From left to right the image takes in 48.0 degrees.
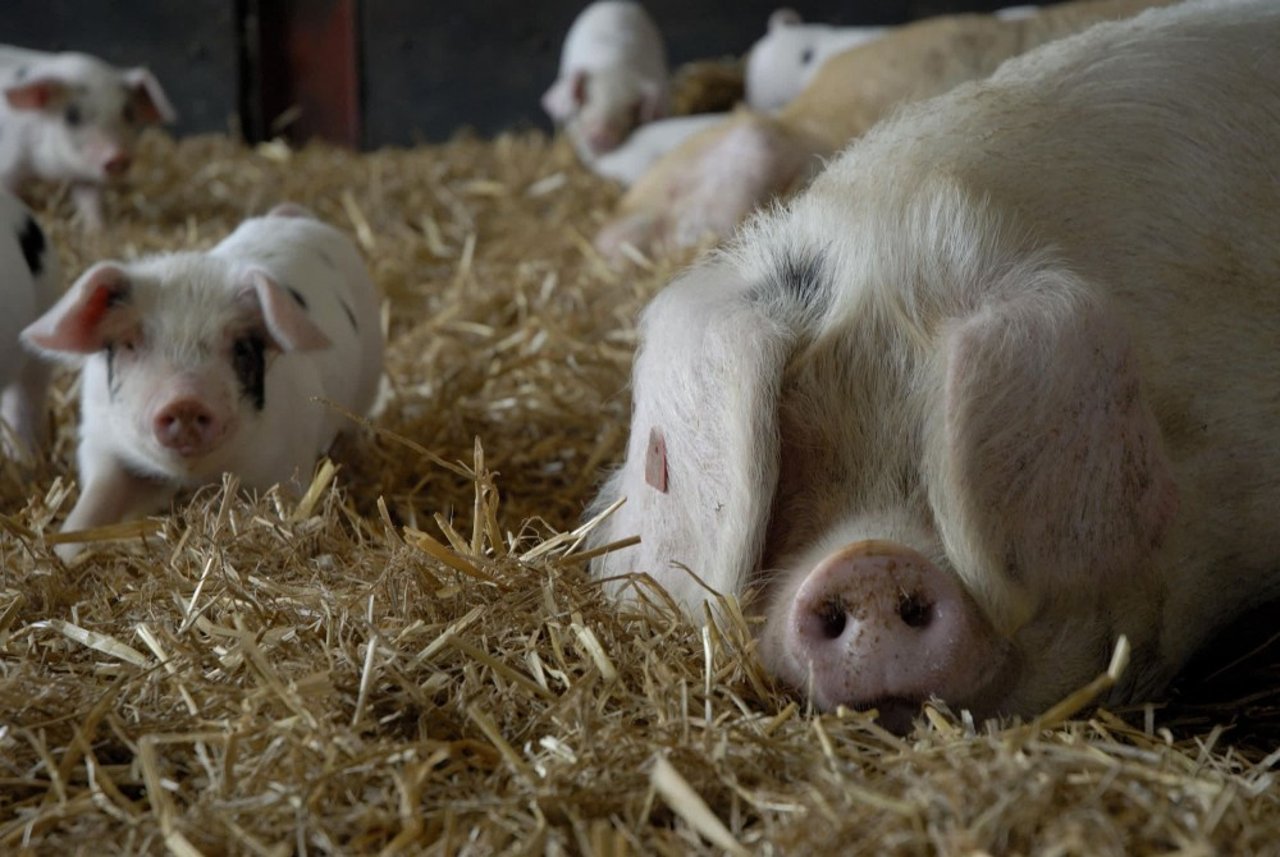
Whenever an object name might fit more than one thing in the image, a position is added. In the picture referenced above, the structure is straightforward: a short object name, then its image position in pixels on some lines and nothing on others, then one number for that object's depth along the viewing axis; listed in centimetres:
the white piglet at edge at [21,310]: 273
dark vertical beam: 692
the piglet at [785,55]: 633
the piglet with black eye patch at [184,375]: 226
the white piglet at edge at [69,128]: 490
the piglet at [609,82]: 629
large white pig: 152
